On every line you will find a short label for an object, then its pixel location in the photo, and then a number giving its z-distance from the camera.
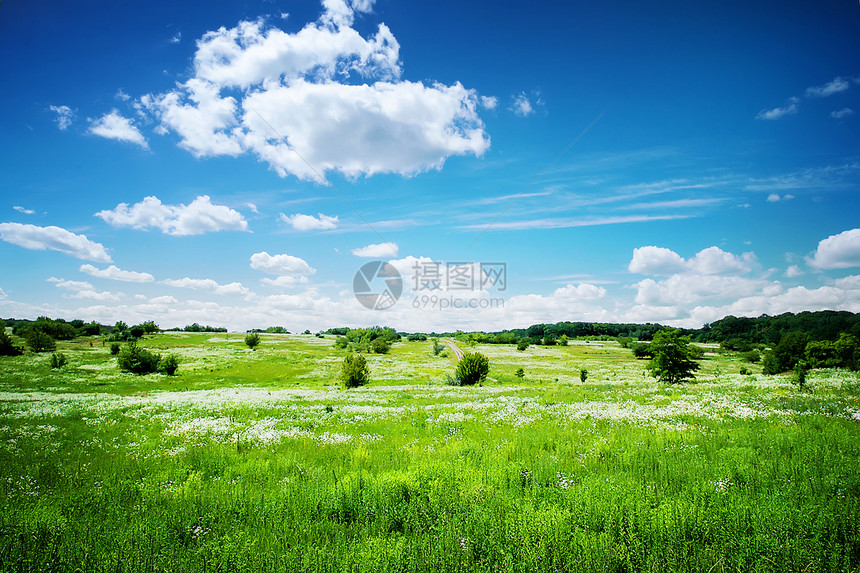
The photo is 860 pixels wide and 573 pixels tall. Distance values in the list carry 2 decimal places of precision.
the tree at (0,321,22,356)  64.76
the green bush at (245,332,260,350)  107.12
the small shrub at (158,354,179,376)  60.03
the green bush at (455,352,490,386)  44.41
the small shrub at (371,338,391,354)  112.06
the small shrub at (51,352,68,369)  58.09
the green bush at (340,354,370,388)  45.44
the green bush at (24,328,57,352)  74.62
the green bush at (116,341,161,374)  60.47
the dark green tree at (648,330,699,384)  33.06
